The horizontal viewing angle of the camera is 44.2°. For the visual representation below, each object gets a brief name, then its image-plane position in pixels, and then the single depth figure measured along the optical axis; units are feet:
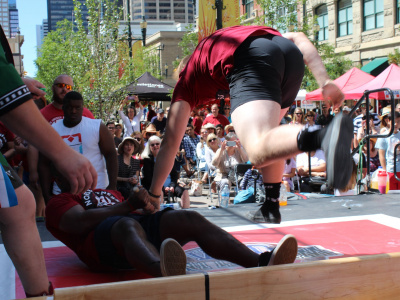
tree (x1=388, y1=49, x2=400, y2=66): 58.54
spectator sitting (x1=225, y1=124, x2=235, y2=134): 29.92
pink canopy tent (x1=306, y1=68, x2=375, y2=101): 45.57
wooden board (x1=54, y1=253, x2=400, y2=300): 6.66
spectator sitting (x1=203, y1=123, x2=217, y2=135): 30.25
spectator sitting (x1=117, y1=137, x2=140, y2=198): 21.89
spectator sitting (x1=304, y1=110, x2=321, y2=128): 35.79
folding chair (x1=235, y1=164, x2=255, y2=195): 24.06
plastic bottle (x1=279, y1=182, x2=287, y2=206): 17.60
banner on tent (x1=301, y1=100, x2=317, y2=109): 53.22
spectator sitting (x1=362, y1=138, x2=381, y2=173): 25.62
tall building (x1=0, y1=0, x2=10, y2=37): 527.03
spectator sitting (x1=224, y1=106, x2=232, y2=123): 42.11
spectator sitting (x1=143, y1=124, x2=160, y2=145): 31.94
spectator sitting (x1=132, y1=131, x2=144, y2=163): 26.61
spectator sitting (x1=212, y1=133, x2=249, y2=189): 25.66
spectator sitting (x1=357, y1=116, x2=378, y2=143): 27.94
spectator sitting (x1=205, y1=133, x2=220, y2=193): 27.35
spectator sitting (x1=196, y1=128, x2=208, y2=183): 30.62
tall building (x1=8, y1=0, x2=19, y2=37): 589.77
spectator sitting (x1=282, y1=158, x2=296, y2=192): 23.97
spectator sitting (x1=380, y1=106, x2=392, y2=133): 26.23
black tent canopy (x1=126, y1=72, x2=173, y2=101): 54.08
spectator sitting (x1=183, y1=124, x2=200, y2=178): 33.32
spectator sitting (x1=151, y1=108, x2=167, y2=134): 41.34
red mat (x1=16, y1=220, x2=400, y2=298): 9.89
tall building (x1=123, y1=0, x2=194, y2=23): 621.31
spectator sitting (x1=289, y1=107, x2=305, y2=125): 32.57
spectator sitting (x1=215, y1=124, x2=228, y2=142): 31.52
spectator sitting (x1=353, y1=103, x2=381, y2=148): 31.06
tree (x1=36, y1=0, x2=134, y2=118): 33.58
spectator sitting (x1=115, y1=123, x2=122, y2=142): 32.12
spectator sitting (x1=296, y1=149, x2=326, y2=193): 24.16
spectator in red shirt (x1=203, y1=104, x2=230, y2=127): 33.12
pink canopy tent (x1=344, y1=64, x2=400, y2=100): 40.16
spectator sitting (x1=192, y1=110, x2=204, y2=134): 40.93
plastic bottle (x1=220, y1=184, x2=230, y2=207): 22.00
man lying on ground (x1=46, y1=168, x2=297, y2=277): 8.38
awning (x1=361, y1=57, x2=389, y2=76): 71.92
